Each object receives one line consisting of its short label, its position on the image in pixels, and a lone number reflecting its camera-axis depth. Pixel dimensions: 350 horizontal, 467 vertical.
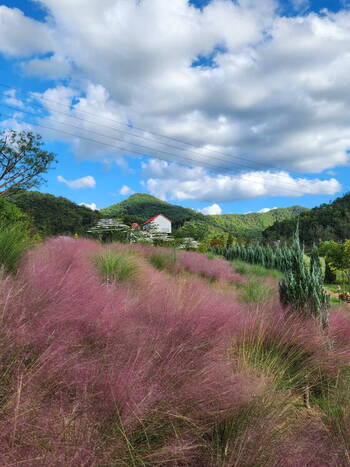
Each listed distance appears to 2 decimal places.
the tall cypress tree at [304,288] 4.43
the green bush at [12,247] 3.68
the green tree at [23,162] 22.31
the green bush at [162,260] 7.76
